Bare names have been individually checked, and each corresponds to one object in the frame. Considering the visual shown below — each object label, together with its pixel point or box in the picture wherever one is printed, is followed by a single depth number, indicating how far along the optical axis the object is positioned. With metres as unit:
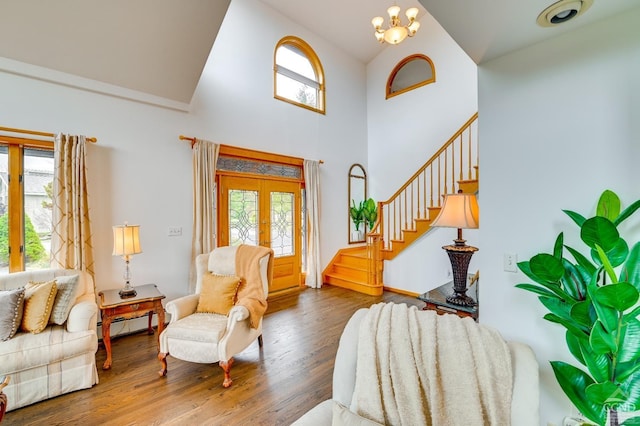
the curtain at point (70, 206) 2.75
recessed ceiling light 1.26
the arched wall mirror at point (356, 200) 5.94
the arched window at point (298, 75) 4.93
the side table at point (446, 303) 2.08
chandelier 3.62
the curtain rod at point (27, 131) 2.58
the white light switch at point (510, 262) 1.70
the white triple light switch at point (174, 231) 3.54
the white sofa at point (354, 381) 0.92
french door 4.18
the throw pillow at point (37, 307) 2.15
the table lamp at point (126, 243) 2.71
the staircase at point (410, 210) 4.57
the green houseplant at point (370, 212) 5.82
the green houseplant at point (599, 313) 1.00
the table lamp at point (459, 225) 2.15
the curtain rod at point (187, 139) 3.59
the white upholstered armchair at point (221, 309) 2.28
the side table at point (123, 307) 2.49
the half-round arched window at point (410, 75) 5.41
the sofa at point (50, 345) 1.98
